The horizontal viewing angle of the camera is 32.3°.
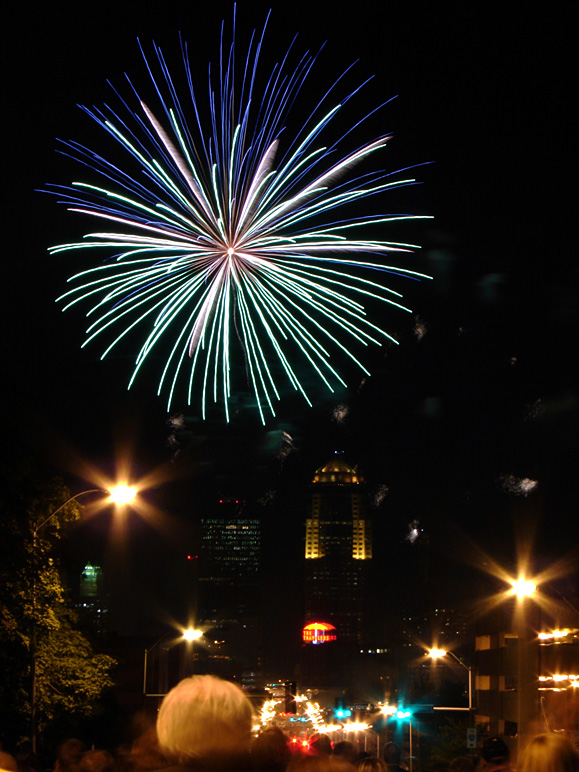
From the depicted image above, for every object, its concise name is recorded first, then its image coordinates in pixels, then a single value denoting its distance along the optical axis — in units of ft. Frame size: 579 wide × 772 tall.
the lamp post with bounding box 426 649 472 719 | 128.98
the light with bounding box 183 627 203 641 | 130.17
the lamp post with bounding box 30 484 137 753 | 74.23
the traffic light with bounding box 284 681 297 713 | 135.23
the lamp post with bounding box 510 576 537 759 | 142.31
